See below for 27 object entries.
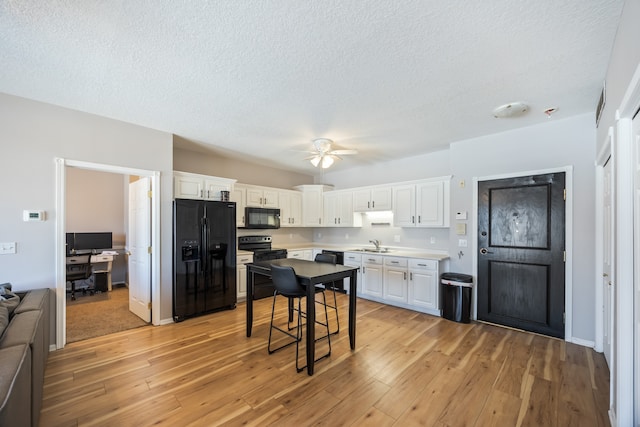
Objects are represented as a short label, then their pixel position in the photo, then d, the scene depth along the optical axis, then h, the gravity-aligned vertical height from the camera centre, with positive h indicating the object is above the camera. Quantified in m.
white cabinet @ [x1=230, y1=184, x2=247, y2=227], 5.07 +0.26
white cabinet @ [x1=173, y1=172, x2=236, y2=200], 4.03 +0.42
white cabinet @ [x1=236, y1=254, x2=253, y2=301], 4.70 -1.07
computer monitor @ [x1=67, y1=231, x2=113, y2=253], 5.50 -0.57
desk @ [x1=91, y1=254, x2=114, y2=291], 5.33 -0.98
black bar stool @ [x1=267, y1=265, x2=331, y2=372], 2.68 -0.72
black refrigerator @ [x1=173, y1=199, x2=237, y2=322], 3.80 -0.65
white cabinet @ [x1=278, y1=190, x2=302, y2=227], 5.84 +0.11
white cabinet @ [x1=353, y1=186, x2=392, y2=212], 5.07 +0.26
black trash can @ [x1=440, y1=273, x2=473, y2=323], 3.78 -1.17
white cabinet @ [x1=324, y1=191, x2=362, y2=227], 5.69 +0.06
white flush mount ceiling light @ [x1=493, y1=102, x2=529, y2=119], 2.91 +1.12
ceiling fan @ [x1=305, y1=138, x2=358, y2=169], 4.00 +0.88
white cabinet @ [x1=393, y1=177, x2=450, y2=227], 4.35 +0.15
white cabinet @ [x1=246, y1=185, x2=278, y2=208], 5.31 +0.32
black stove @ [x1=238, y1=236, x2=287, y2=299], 4.95 -0.73
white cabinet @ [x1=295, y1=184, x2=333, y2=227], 6.18 +0.17
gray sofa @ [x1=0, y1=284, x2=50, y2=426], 1.20 -0.77
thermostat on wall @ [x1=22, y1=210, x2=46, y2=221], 2.83 -0.02
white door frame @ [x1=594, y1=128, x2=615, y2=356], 2.87 -0.46
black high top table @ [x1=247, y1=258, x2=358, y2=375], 2.52 -0.67
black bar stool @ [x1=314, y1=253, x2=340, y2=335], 3.74 -0.64
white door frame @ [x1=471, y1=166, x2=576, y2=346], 3.18 -0.55
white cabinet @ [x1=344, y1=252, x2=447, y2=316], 4.10 -1.10
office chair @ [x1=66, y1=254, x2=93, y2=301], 4.92 -1.02
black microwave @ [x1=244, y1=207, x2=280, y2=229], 5.17 -0.10
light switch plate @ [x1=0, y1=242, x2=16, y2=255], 2.72 -0.34
